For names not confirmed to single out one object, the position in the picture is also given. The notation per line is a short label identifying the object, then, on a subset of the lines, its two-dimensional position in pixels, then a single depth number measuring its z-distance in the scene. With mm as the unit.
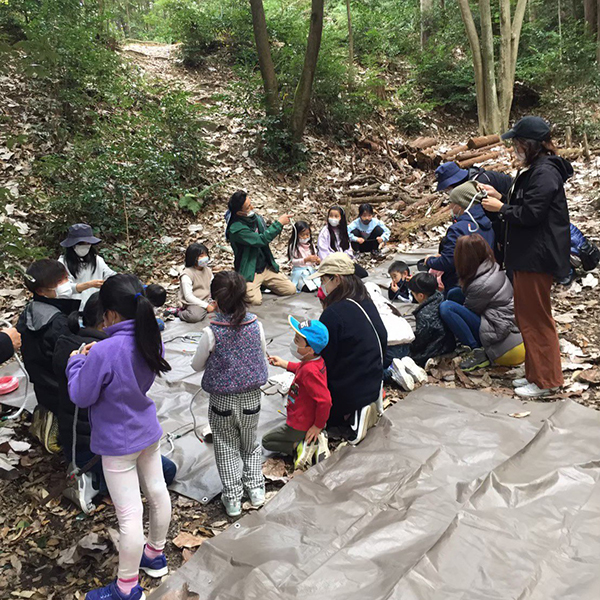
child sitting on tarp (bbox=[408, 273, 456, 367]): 5223
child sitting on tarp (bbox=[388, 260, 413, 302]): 6797
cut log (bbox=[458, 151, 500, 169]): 11836
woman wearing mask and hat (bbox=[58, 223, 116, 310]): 5297
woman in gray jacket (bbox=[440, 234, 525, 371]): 4781
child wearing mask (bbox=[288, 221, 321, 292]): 7852
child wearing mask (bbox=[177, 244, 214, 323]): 6621
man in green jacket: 7148
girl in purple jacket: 2500
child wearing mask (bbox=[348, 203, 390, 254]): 8820
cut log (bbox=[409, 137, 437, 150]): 13125
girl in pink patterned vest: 3240
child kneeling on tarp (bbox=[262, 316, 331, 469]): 3648
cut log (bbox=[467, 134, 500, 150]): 12562
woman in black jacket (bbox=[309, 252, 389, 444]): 3836
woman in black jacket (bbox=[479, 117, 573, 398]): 4066
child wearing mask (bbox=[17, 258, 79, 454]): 3585
